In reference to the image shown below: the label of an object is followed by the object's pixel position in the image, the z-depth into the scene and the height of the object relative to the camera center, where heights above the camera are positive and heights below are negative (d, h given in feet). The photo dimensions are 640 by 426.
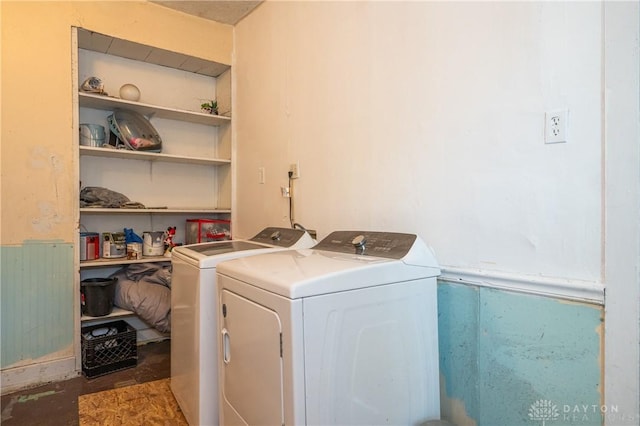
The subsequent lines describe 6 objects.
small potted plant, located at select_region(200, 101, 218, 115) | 10.85 +3.04
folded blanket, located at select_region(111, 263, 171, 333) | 8.75 -2.06
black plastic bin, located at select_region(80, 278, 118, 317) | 8.44 -2.04
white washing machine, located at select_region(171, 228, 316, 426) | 5.56 -1.76
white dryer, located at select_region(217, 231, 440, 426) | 3.59 -1.41
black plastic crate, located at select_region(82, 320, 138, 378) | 8.04 -3.19
